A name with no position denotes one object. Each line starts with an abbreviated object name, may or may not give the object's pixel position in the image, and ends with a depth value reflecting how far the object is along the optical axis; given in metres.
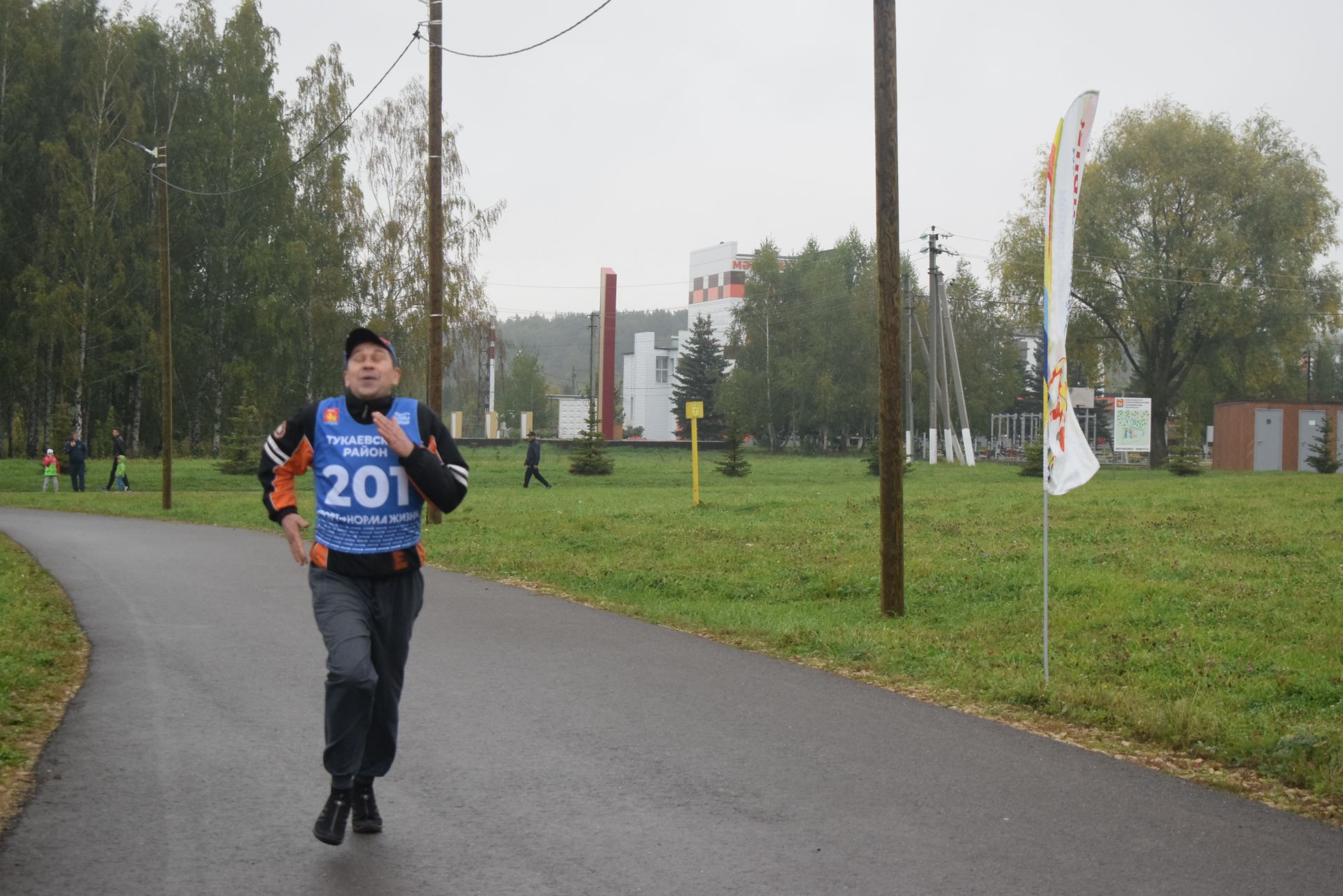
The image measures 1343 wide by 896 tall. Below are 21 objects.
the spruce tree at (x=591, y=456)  43.66
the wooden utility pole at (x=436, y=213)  22.56
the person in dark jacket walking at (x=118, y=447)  35.42
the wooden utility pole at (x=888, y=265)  11.67
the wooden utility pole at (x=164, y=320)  27.23
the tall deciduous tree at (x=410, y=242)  53.09
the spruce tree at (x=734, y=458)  45.00
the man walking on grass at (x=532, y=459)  37.62
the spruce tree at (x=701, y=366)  103.31
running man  4.86
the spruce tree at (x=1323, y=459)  46.28
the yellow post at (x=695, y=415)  24.88
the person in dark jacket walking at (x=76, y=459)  35.16
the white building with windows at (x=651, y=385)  135.62
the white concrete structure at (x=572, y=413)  114.00
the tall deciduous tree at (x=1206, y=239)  53.97
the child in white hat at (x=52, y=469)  34.34
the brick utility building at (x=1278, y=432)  49.97
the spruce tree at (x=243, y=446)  40.50
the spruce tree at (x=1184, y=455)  45.97
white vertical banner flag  8.41
